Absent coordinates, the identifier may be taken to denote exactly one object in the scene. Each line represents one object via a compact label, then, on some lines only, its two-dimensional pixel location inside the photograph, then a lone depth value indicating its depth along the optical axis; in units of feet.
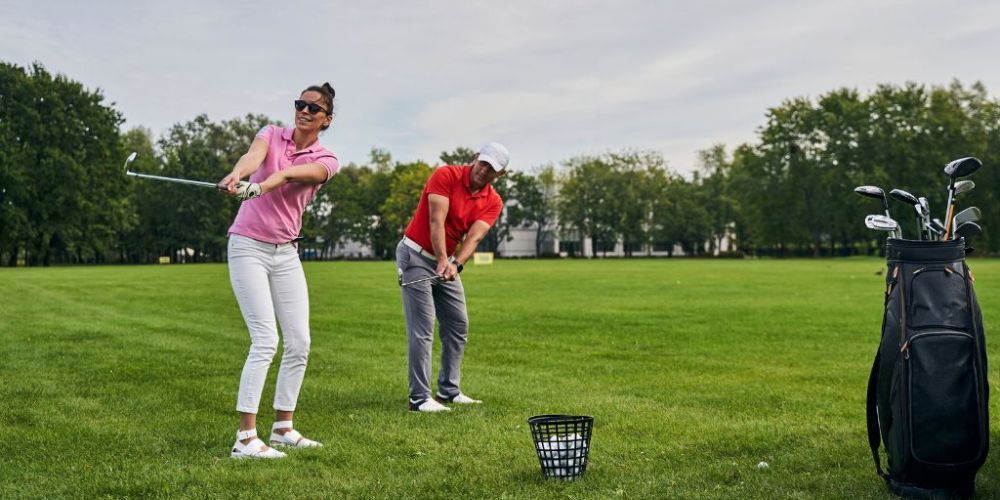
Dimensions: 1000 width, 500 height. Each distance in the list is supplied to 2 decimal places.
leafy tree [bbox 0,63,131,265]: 247.09
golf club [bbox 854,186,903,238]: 18.13
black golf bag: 16.26
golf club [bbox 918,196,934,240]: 17.20
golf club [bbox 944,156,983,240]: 17.43
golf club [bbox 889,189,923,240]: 17.26
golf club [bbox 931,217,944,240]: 17.72
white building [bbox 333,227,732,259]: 427.33
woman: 21.03
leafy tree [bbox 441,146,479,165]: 367.91
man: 26.86
